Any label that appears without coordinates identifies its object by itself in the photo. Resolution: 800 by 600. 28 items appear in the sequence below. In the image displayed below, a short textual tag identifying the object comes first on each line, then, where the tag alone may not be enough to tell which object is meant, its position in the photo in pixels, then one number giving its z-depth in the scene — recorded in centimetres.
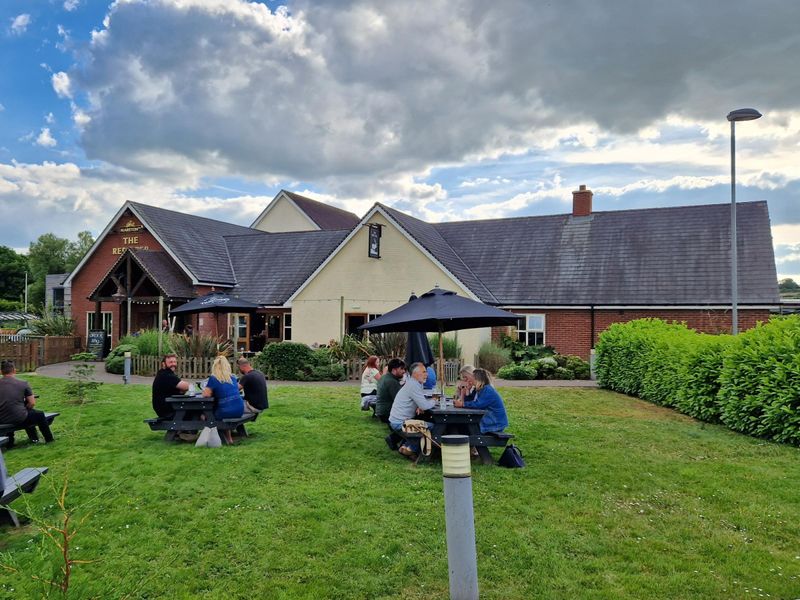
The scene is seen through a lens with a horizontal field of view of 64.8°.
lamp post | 1622
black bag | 864
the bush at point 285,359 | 1981
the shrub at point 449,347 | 2142
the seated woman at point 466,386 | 984
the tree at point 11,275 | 8686
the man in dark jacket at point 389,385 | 1100
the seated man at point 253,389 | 1123
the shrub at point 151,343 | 2122
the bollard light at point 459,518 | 459
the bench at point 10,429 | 973
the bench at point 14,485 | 616
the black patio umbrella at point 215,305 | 1931
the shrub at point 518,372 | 2043
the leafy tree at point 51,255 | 9248
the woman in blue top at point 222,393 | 1001
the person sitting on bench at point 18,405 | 980
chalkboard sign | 2695
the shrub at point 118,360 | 2162
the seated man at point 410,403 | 916
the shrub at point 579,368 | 2122
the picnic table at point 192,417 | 988
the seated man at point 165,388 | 1033
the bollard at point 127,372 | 1847
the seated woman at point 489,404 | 898
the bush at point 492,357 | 2250
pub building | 2433
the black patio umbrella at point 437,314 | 983
